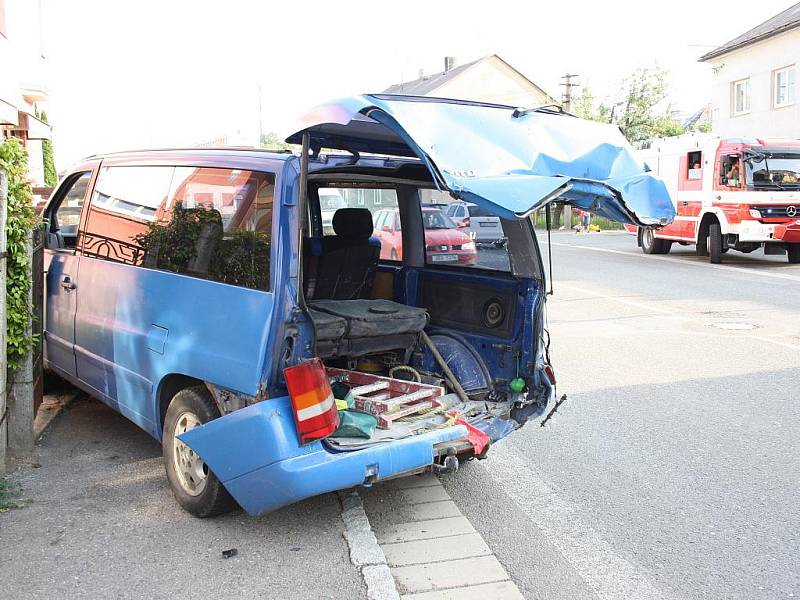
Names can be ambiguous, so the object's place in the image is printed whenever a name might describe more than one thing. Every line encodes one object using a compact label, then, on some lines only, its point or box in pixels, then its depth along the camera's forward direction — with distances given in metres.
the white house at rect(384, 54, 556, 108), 57.12
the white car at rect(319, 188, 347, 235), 5.48
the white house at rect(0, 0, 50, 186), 17.80
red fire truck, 17.31
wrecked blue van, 3.80
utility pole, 45.08
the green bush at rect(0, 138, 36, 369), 4.98
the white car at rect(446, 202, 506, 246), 5.08
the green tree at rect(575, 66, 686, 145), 54.88
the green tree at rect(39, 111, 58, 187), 22.38
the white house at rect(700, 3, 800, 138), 31.33
